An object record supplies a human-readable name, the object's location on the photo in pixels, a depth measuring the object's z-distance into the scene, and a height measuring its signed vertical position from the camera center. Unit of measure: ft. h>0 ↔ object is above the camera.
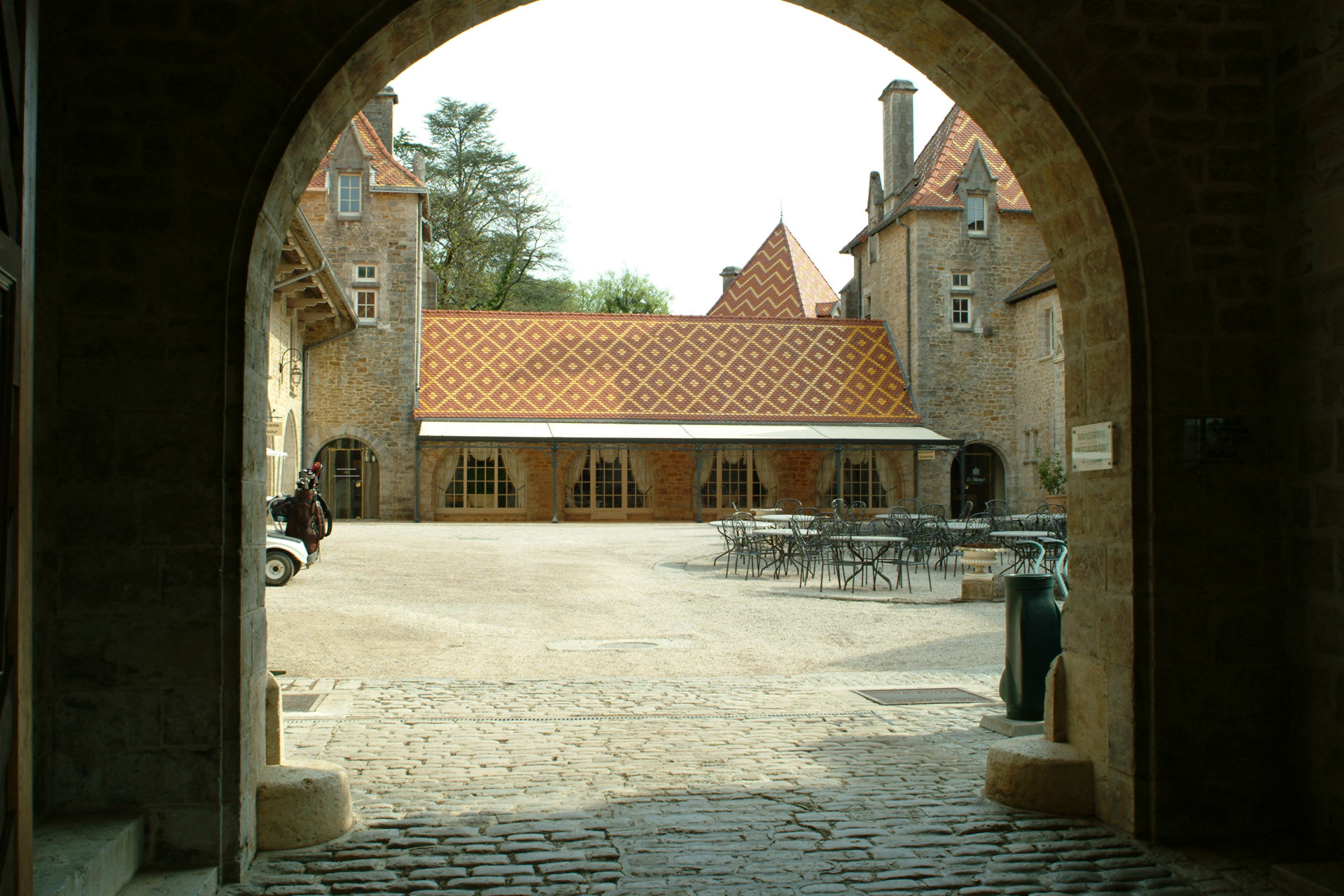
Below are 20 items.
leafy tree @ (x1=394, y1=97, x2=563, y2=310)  123.65 +29.87
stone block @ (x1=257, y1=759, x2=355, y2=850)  12.41 -3.88
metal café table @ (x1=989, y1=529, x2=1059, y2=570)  41.60 -2.58
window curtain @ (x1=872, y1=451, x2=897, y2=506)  86.89 -0.40
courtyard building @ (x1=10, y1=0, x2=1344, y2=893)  11.28 +1.07
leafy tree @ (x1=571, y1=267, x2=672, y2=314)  153.07 +24.89
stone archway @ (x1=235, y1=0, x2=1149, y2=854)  12.69 +2.97
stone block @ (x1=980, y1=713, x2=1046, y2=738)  17.43 -4.21
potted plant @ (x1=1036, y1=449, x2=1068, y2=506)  75.41 -0.36
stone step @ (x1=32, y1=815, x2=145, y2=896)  9.36 -3.52
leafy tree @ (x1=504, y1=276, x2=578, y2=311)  130.41 +21.16
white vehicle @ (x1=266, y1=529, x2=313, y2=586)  36.78 -3.01
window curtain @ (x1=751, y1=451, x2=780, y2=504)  86.17 -0.33
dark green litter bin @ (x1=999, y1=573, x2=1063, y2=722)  17.43 -2.66
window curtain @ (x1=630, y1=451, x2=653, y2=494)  85.15 -0.15
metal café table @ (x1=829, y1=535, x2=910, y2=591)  38.24 -2.53
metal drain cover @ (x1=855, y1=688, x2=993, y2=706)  21.02 -4.46
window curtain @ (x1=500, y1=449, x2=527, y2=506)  83.35 +0.29
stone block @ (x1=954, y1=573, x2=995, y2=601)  36.83 -4.02
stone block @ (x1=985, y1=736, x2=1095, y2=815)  13.79 -3.98
